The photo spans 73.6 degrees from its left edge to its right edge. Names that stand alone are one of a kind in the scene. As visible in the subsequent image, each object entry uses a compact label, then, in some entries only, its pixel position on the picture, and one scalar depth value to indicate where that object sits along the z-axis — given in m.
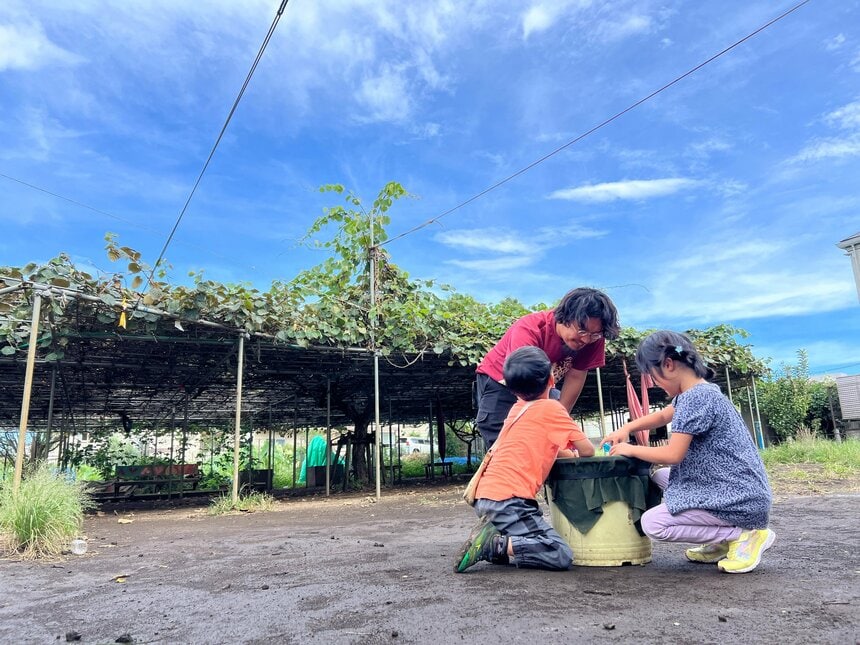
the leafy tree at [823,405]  16.16
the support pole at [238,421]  6.86
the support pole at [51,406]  7.84
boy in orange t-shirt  2.47
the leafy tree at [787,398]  15.66
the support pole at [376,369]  8.19
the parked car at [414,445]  30.24
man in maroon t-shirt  2.81
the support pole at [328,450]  10.34
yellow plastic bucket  2.52
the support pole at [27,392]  4.75
